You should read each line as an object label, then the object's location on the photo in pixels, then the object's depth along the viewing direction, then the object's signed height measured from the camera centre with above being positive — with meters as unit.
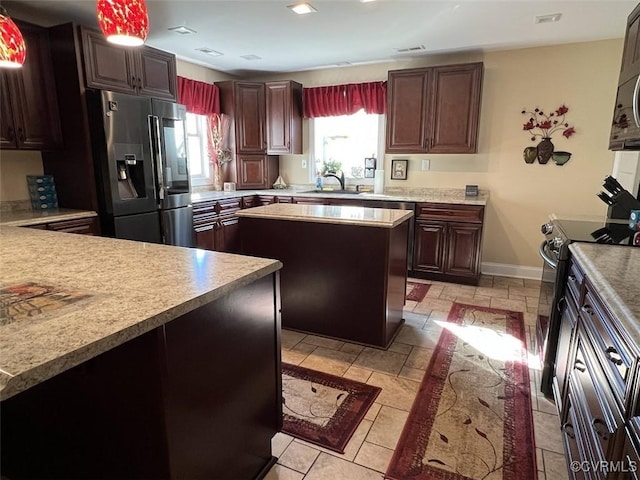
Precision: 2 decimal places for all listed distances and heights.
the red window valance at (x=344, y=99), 4.48 +0.79
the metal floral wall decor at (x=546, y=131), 3.83 +0.36
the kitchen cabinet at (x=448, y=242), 3.83 -0.77
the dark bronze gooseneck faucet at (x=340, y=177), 4.82 -0.15
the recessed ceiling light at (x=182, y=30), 3.27 +1.15
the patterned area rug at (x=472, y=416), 1.62 -1.25
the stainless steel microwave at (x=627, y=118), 1.74 +0.25
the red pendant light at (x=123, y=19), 1.41 +0.54
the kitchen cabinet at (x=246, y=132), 4.74 +0.40
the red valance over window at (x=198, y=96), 4.28 +0.79
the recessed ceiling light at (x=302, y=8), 2.79 +1.15
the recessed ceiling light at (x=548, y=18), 2.99 +1.16
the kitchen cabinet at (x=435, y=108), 3.85 +0.59
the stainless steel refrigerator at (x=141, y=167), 3.02 -0.03
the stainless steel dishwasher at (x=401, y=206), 4.01 -0.43
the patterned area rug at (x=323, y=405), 1.83 -1.26
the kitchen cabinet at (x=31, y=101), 2.76 +0.46
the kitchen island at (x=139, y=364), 0.93 -0.58
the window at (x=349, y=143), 4.74 +0.28
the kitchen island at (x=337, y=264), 2.52 -0.67
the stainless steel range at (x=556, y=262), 1.94 -0.50
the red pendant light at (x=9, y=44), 1.52 +0.47
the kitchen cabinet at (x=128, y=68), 2.95 +0.80
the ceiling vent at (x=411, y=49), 3.82 +1.17
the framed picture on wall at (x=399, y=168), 4.55 -0.04
